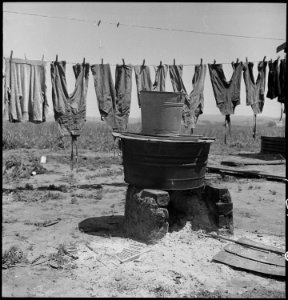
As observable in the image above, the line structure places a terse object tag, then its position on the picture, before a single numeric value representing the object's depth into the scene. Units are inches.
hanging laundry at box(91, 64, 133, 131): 346.9
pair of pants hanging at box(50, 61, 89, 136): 335.9
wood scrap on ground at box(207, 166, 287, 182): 407.7
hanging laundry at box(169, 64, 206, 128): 366.0
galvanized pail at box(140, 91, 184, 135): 219.6
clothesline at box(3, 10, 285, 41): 331.6
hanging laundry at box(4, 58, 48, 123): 319.0
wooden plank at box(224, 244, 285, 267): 179.9
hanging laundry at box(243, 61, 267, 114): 387.2
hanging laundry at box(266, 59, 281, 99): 397.5
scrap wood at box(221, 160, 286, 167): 517.5
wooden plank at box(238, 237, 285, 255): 192.3
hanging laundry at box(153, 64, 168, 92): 361.1
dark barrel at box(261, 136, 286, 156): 603.8
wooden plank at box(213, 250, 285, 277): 169.9
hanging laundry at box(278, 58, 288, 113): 395.9
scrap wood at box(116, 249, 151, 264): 181.0
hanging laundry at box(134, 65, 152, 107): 356.2
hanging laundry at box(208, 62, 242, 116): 374.9
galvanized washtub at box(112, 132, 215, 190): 200.7
